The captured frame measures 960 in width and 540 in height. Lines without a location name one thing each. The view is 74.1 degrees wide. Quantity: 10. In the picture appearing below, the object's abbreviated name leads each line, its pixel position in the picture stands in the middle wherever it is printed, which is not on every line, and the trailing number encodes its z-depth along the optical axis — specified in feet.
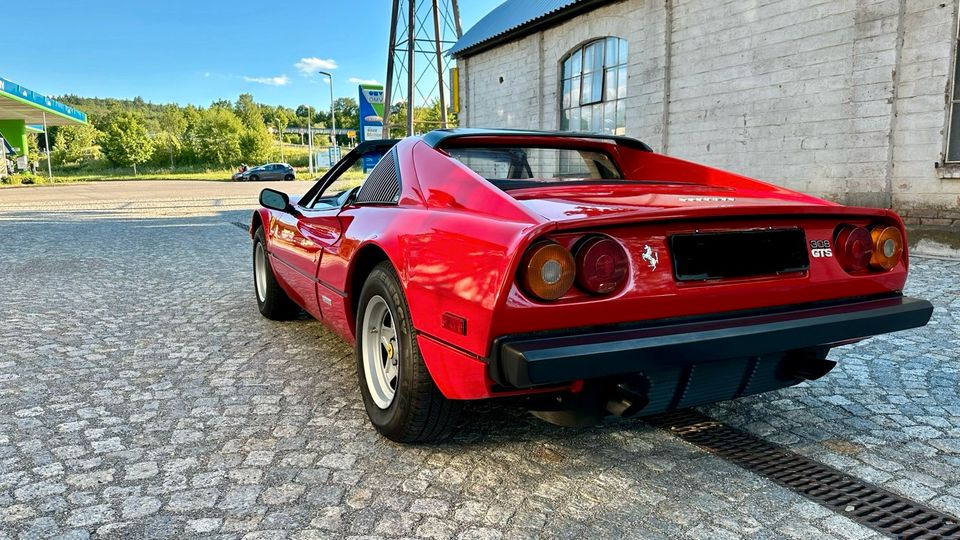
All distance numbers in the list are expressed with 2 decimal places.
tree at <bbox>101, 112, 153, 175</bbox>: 218.59
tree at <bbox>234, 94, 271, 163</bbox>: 224.12
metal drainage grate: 6.62
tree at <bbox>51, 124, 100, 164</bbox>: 250.25
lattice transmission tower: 66.74
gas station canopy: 110.54
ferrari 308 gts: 6.20
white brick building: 23.57
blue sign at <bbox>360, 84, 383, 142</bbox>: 75.00
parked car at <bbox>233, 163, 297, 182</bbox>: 145.18
